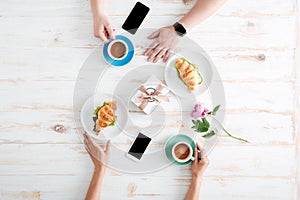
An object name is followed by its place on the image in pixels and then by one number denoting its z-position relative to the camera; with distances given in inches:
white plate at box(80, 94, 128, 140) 66.4
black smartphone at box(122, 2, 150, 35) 67.7
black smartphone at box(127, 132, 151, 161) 66.9
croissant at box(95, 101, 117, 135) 63.7
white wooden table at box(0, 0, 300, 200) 67.7
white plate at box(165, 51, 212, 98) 66.6
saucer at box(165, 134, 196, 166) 66.3
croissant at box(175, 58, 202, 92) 64.0
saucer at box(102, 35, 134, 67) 66.2
